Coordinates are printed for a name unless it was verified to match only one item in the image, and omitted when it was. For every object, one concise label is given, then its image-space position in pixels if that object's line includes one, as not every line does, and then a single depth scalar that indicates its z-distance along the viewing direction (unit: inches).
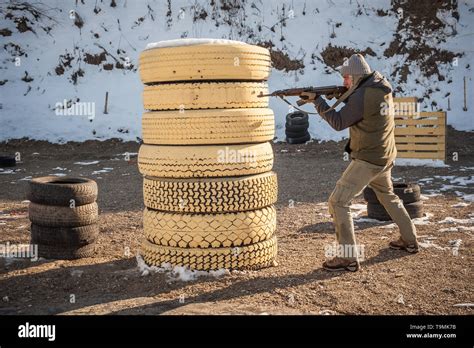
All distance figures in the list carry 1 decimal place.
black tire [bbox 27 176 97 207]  232.7
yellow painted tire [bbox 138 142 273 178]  205.5
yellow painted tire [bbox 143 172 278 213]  205.8
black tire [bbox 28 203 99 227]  231.9
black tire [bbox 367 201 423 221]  303.9
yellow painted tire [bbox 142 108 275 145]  204.4
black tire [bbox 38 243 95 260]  234.2
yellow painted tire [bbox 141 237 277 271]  206.5
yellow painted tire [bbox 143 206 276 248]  206.5
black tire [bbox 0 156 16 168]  549.2
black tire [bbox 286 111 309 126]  678.5
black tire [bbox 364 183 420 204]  301.6
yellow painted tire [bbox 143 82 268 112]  205.3
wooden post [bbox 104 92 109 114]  768.8
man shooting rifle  211.0
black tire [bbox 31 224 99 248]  233.5
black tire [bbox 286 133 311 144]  678.5
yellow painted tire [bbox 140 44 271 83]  203.0
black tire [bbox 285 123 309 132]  677.9
